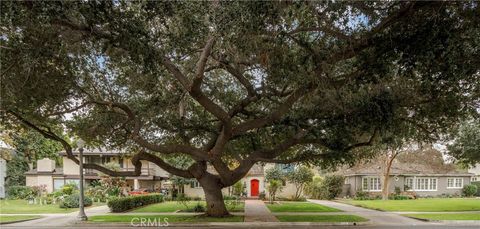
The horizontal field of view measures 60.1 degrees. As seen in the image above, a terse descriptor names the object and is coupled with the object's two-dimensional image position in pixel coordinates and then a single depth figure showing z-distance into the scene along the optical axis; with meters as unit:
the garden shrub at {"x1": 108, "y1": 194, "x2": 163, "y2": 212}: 24.09
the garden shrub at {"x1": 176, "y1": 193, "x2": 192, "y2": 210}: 32.44
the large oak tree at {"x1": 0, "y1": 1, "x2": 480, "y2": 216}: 9.15
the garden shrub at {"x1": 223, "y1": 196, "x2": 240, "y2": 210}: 26.11
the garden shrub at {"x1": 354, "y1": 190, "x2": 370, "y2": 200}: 39.22
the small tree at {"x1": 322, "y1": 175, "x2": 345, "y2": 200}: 40.25
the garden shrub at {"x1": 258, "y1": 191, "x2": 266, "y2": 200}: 38.59
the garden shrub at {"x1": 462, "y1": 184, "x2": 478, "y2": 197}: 44.83
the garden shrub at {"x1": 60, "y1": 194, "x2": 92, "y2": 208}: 28.31
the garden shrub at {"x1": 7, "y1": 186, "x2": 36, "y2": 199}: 41.53
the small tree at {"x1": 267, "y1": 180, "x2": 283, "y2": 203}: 33.17
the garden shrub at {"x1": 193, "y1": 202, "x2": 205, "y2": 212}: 23.59
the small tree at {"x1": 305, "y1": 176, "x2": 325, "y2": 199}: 40.93
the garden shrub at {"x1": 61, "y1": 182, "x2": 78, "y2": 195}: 35.81
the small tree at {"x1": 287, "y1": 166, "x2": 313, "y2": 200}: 35.19
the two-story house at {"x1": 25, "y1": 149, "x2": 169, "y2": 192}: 44.44
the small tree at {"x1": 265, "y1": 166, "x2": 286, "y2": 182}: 35.06
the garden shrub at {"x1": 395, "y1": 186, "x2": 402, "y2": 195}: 42.12
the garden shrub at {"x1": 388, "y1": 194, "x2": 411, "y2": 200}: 39.42
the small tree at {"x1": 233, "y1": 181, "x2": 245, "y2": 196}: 41.22
